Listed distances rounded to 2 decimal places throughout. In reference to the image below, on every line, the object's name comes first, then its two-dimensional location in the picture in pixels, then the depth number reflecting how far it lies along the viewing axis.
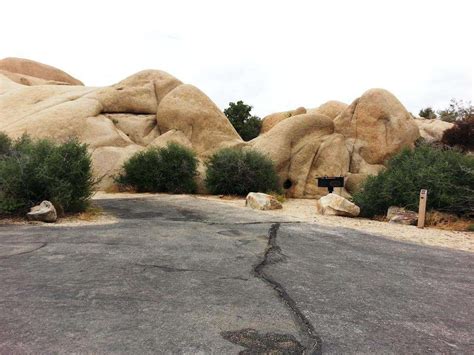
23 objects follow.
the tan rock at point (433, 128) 21.25
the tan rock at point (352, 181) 16.31
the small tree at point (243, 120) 28.55
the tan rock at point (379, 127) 16.86
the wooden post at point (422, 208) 8.88
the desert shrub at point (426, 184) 9.42
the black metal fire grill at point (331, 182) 13.76
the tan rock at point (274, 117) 28.08
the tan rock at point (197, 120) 19.75
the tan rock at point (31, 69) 38.38
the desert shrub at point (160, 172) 14.92
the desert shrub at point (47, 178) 8.16
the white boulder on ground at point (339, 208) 10.30
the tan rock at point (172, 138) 19.04
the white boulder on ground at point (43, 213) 7.74
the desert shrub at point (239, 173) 14.61
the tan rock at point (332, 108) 23.22
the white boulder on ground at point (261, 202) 11.05
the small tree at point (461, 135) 19.42
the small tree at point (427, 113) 34.56
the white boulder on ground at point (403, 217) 9.33
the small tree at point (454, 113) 27.95
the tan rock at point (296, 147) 16.97
